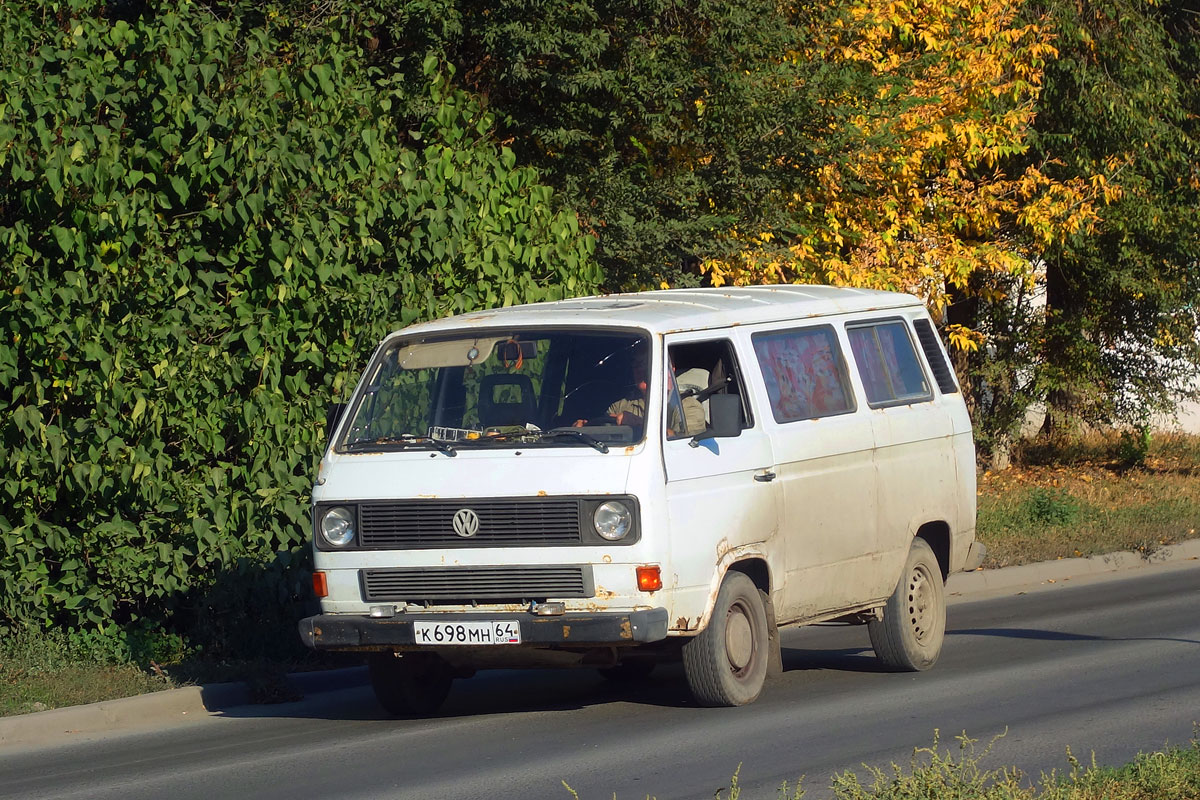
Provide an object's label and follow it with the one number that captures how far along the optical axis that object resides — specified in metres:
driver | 16.52
